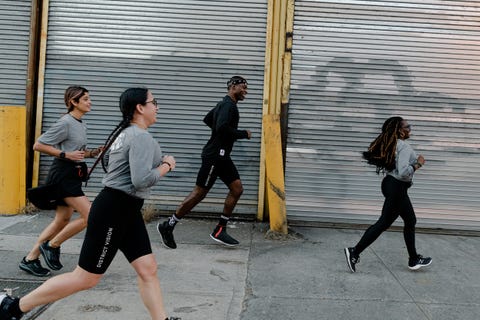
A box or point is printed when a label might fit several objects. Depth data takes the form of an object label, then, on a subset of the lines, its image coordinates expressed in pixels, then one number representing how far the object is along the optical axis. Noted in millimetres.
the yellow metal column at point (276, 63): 7047
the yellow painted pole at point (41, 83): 7148
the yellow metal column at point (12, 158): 6727
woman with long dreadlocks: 5031
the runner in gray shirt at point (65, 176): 4559
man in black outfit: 5711
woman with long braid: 3191
